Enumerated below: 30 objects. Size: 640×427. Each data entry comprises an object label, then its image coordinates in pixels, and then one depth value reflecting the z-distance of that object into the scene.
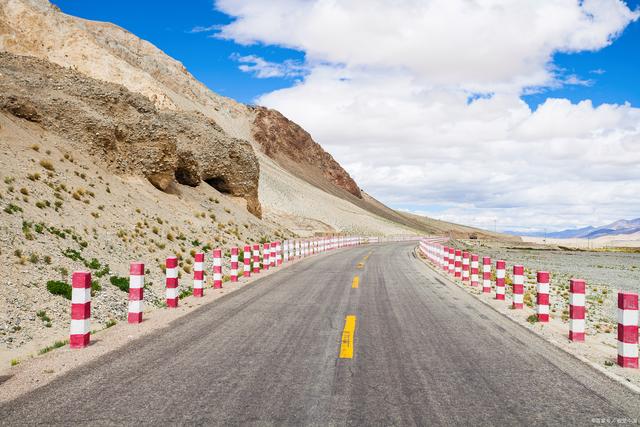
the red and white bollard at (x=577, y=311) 8.05
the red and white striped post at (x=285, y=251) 25.96
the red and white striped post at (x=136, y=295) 8.82
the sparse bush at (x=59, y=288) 10.25
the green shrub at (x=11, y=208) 13.00
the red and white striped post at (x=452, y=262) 20.22
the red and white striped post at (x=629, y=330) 6.52
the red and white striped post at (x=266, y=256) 20.48
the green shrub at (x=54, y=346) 6.89
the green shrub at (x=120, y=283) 12.35
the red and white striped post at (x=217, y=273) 14.01
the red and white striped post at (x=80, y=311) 7.02
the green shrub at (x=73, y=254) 12.72
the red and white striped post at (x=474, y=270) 16.77
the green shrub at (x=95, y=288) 11.15
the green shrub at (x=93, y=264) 12.85
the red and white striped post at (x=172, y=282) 10.24
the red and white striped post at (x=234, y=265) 15.75
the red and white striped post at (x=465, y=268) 18.58
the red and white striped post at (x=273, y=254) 22.73
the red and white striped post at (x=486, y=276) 14.35
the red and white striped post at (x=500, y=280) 12.83
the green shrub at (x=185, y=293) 12.64
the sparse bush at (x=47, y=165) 19.11
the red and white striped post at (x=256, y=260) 19.25
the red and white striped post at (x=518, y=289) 11.35
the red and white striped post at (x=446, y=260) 21.12
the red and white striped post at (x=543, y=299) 9.77
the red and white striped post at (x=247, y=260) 17.74
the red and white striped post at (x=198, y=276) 12.28
